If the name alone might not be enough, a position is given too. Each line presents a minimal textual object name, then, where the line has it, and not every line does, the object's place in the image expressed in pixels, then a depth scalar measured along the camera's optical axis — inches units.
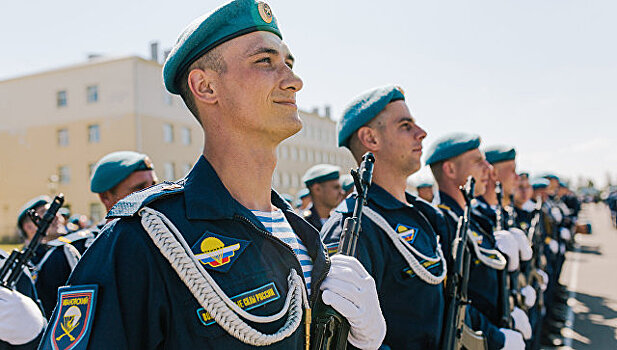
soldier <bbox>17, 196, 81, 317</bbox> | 116.9
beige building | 1169.4
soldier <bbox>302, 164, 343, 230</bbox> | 266.2
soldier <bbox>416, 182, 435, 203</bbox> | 397.7
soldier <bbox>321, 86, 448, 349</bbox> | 97.0
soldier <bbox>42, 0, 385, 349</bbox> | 48.1
